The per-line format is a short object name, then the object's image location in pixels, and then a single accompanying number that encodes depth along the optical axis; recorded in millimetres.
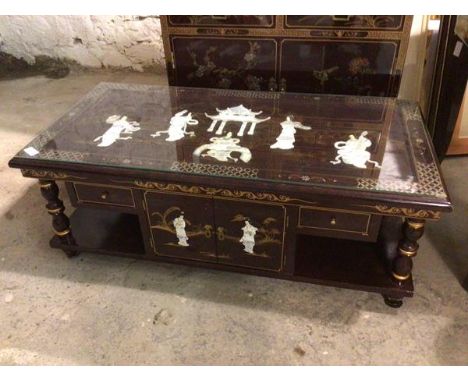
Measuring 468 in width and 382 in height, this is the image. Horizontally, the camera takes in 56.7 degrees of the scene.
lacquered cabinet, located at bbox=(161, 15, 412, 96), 2039
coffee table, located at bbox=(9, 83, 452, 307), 1367
